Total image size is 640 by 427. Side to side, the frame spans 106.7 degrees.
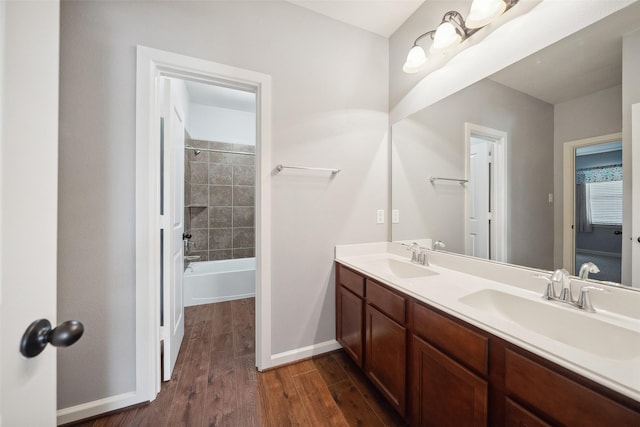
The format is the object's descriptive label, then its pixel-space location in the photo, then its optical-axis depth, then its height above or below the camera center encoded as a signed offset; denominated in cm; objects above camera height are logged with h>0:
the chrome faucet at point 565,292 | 91 -32
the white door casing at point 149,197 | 139 +10
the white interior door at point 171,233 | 158 -14
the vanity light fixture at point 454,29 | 126 +111
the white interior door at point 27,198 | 42 +3
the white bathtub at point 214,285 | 286 -90
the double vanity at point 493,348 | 63 -46
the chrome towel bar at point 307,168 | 170 +34
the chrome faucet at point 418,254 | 169 -29
